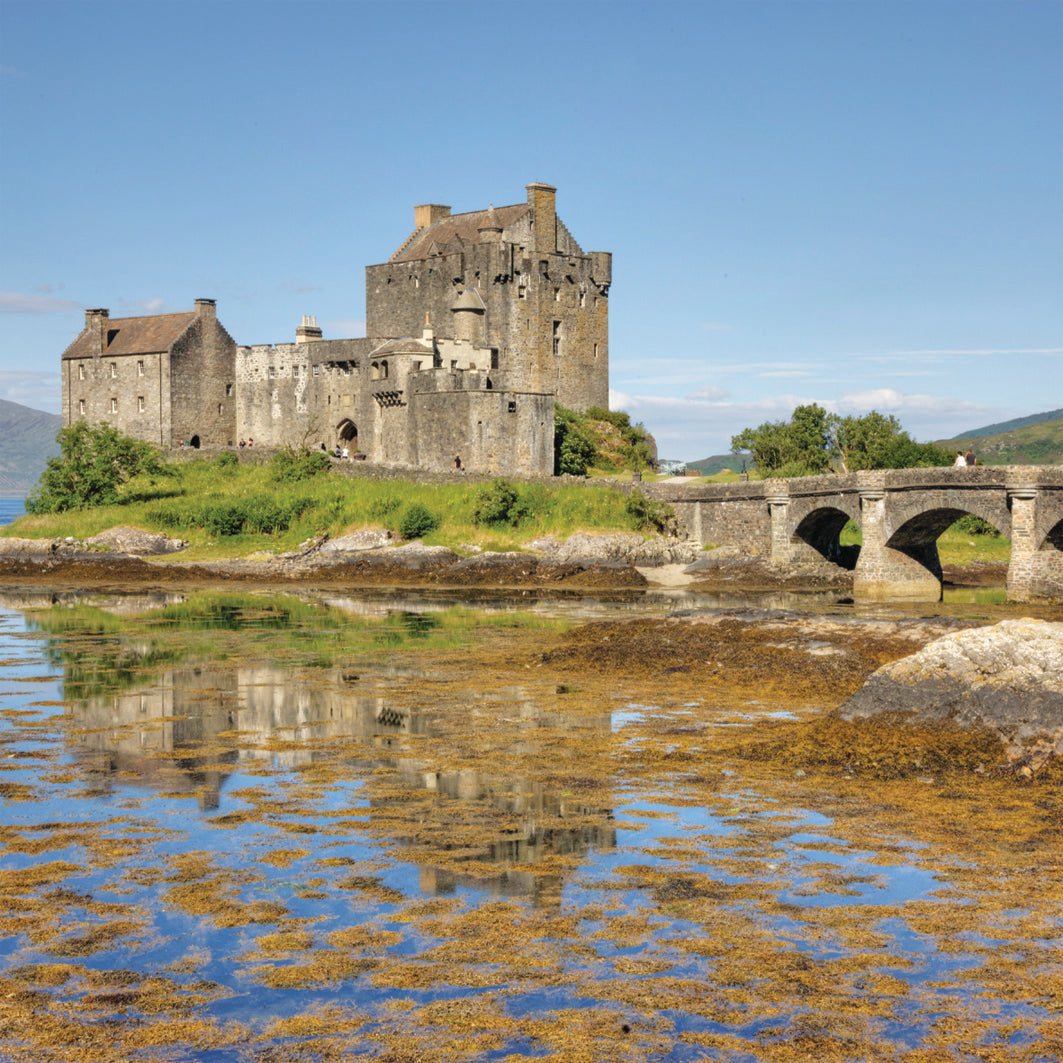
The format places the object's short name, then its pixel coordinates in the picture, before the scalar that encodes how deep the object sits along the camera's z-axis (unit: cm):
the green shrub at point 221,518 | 5831
